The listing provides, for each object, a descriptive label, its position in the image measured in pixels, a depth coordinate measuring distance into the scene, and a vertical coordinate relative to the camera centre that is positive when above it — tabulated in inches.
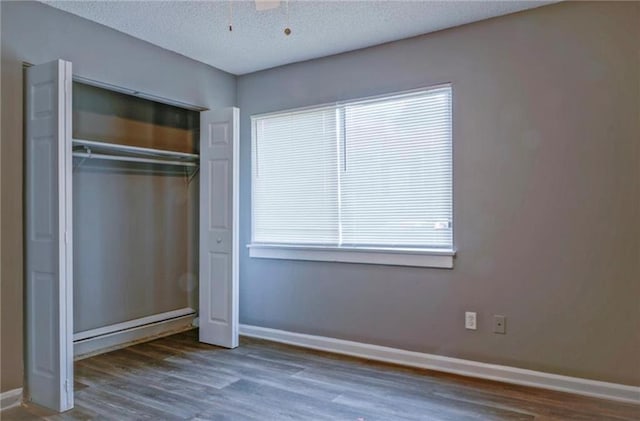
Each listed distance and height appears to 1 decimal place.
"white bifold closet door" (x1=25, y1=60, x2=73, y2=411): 101.7 -5.0
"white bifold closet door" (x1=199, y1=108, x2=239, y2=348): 150.6 -4.5
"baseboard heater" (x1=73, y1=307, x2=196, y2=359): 140.9 -41.6
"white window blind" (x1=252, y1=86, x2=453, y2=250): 130.8 +13.0
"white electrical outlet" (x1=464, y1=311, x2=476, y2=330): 124.3 -30.7
